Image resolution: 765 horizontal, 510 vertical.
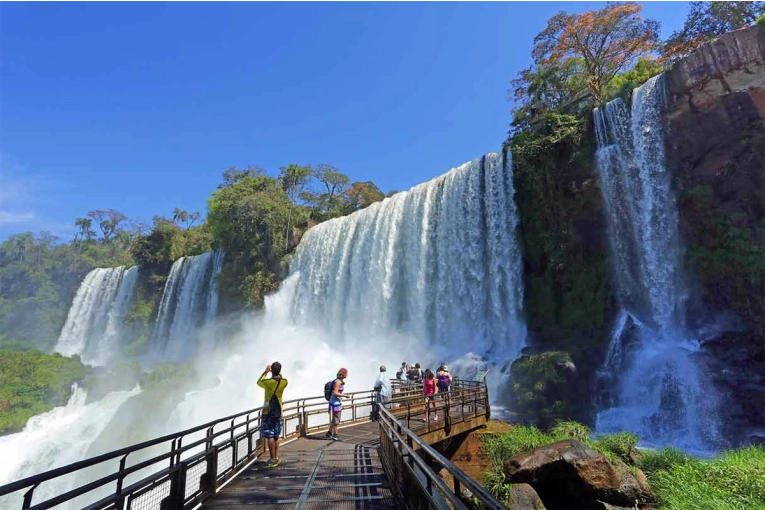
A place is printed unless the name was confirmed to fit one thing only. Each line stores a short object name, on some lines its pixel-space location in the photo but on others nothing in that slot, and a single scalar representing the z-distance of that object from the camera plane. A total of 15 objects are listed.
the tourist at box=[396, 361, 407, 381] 15.63
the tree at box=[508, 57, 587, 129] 30.06
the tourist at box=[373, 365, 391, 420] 11.46
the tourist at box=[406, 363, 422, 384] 14.76
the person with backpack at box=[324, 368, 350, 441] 9.29
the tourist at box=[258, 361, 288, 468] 6.73
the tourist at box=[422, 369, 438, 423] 11.87
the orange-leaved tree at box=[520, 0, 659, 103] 28.23
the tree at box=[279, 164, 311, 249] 51.78
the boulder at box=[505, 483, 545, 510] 5.97
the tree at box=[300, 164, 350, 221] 53.22
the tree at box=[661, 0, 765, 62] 23.89
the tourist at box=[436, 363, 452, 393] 12.46
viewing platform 3.30
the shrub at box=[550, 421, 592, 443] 9.85
